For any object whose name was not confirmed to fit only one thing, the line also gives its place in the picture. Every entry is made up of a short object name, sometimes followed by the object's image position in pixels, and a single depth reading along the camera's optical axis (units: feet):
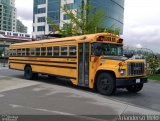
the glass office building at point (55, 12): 135.86
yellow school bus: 20.36
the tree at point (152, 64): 42.14
